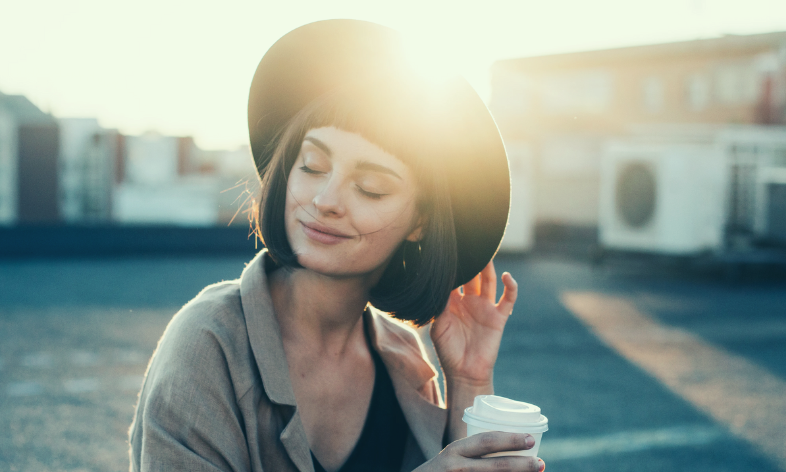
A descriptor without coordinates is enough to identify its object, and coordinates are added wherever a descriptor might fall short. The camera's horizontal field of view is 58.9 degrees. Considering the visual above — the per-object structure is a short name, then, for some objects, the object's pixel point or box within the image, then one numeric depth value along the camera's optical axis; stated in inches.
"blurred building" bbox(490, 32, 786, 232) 901.8
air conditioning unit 520.7
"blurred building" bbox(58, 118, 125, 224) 732.7
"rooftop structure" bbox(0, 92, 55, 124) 730.0
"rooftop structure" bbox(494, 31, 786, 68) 970.2
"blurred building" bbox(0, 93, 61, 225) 722.8
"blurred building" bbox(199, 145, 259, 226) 735.1
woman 50.9
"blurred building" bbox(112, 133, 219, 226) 716.0
